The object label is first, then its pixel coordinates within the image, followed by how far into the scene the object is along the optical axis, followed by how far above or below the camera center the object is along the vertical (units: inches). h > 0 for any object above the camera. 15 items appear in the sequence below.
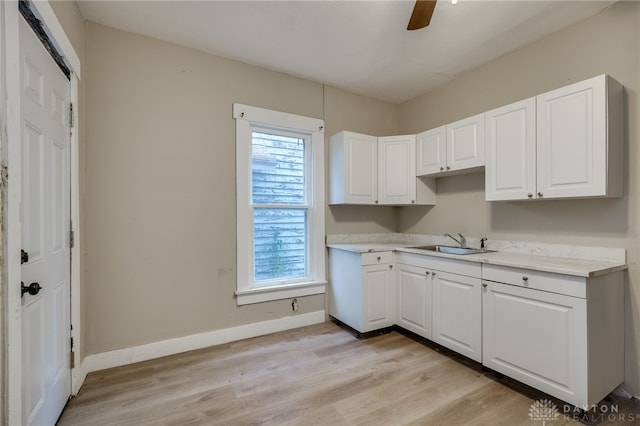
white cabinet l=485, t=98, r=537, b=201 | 88.7 +19.1
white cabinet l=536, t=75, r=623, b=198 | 74.6 +19.4
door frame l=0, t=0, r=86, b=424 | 44.4 -0.5
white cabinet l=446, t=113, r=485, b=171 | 103.2 +25.4
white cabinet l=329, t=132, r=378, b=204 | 126.9 +19.4
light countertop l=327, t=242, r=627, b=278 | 69.6 -14.8
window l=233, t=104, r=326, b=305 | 115.0 +2.9
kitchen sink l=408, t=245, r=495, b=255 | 110.6 -16.0
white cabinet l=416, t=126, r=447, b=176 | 117.2 +25.4
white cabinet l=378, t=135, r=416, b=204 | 131.0 +19.1
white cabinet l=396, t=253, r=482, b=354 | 91.6 -32.2
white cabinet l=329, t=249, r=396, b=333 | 114.7 -32.9
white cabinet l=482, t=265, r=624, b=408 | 68.2 -32.0
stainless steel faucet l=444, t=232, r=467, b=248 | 120.0 -12.8
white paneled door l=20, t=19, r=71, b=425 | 53.3 -4.5
